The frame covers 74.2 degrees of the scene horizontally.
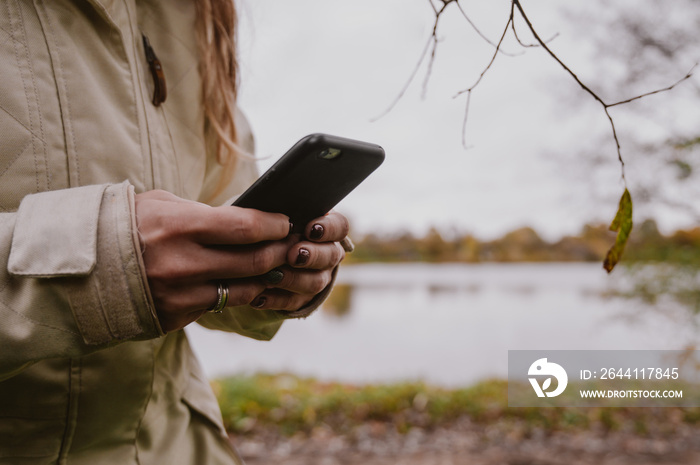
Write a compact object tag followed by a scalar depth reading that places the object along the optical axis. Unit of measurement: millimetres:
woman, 646
